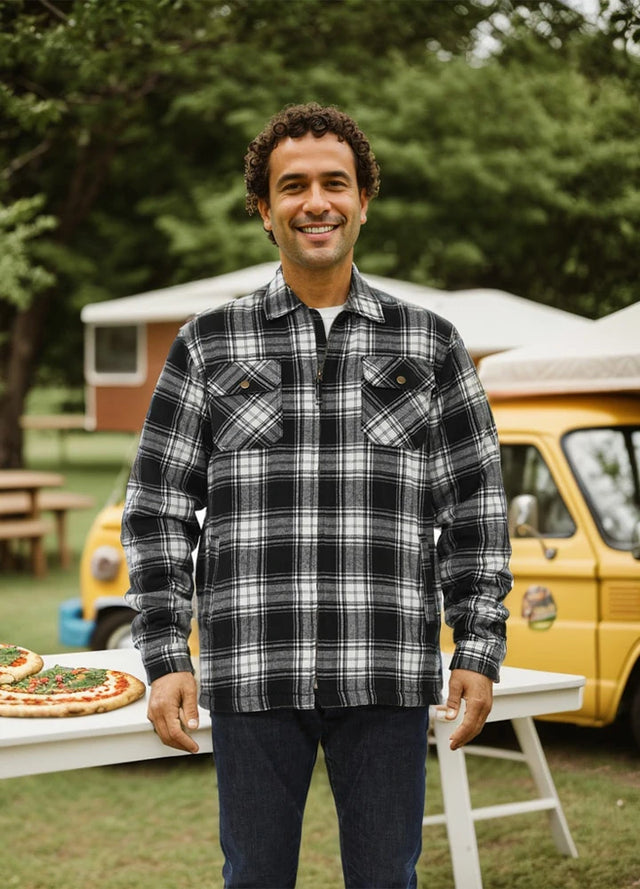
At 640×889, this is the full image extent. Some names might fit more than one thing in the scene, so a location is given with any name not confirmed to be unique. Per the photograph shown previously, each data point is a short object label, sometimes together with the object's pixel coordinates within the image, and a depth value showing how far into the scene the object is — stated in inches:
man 102.0
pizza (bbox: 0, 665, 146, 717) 128.3
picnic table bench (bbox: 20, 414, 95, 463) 1263.5
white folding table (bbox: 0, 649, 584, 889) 120.3
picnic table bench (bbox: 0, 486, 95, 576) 532.1
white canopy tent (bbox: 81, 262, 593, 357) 464.1
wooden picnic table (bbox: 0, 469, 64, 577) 530.9
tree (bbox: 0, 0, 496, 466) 232.5
